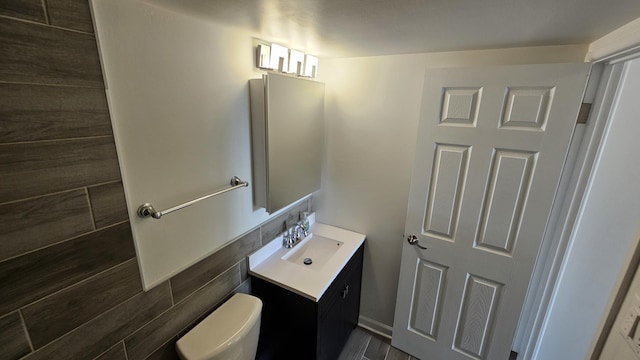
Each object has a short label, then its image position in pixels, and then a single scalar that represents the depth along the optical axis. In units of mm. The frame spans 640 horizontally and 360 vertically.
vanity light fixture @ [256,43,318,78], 1405
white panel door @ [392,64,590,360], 1271
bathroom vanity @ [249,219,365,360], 1474
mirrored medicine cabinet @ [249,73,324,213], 1379
